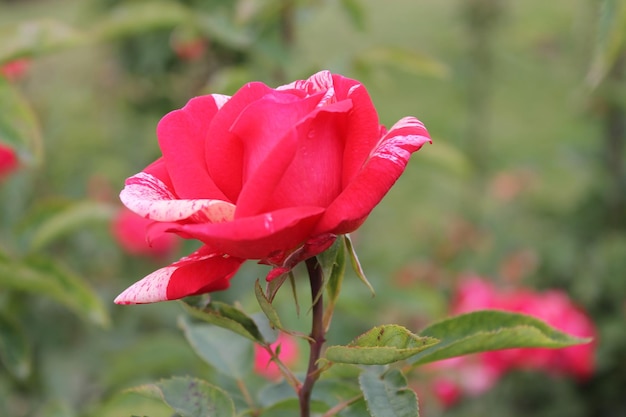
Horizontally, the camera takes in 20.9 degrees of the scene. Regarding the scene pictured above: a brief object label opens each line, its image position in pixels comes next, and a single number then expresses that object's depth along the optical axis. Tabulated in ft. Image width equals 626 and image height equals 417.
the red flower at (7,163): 5.44
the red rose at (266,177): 1.60
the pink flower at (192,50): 6.46
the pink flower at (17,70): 3.60
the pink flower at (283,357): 2.93
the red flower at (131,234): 6.80
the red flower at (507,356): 5.44
